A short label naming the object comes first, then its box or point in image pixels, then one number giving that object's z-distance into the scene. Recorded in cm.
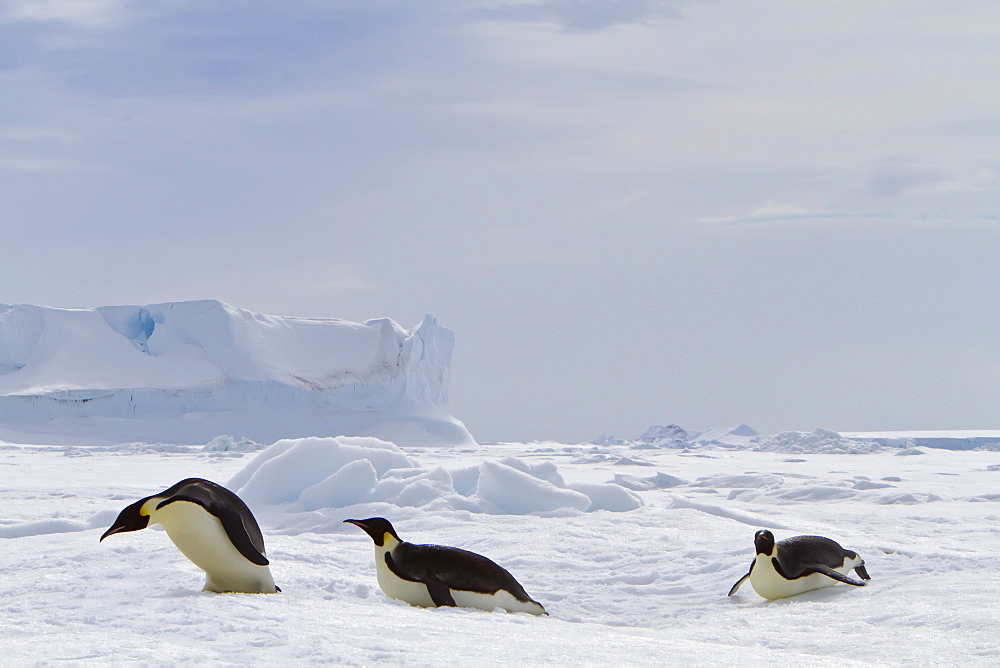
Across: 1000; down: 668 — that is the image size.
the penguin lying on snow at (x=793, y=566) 824
